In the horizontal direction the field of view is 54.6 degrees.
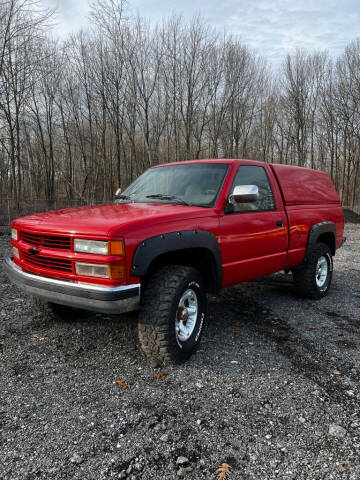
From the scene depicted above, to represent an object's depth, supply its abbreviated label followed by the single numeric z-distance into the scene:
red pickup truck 2.85
